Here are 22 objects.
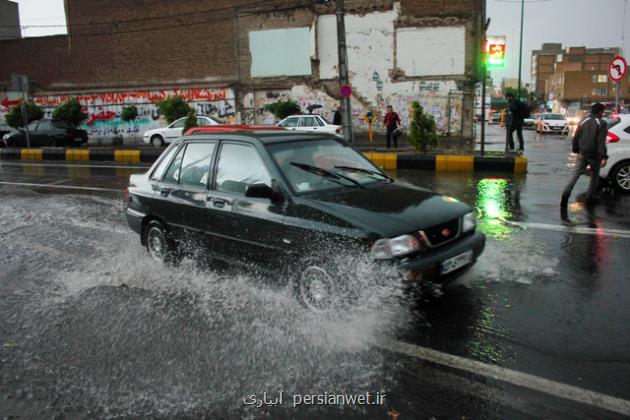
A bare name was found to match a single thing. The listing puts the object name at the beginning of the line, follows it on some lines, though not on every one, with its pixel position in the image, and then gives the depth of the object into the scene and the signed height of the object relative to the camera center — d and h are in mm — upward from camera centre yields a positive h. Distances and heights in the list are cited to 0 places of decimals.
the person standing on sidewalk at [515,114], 15410 -92
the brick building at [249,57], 27484 +3615
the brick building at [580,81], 92750 +5195
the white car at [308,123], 20922 -288
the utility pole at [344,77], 18688 +1374
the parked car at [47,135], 25203 -628
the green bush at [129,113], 32312 +444
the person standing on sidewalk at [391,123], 19281 -342
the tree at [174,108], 28359 +599
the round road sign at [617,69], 14008 +1062
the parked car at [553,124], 33219 -898
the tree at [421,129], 15078 -455
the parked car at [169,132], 23875 -588
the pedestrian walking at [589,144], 7930 -535
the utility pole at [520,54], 43012 +4698
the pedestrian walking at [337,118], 23797 -133
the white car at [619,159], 9297 -900
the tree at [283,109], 28547 +425
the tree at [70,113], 32750 +559
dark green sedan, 3883 -790
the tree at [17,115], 30750 +468
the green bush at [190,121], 21781 -94
